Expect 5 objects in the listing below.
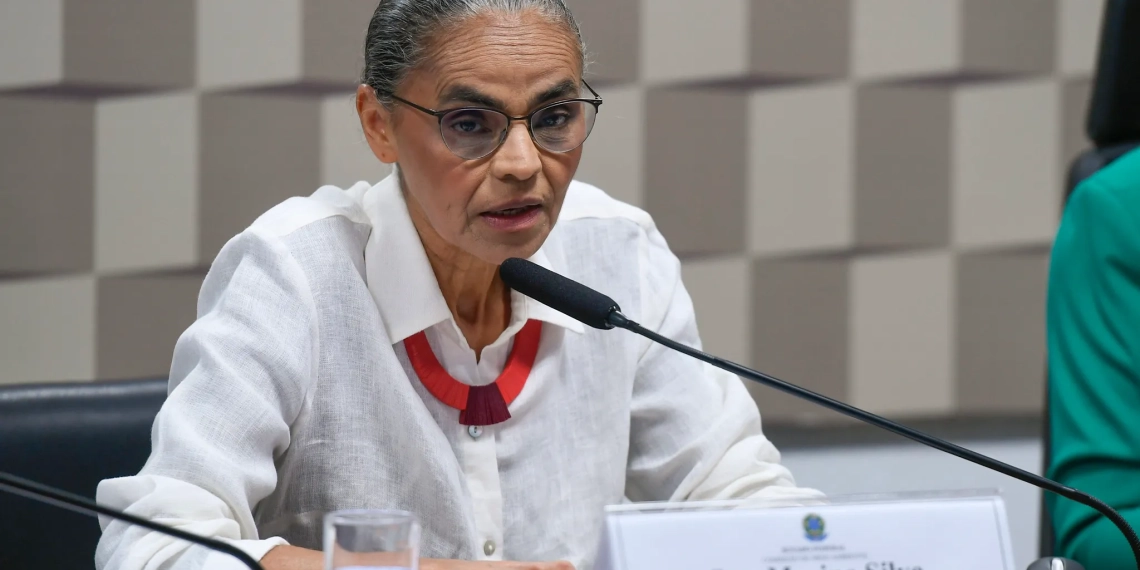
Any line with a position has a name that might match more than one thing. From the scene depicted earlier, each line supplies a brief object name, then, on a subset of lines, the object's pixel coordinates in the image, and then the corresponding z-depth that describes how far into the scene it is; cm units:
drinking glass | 462
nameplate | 468
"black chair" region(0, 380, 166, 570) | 501
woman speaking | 493
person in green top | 507
